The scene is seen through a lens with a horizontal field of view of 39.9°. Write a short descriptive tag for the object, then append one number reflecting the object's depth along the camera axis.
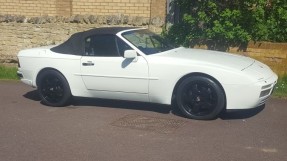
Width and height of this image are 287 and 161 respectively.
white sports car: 5.91
